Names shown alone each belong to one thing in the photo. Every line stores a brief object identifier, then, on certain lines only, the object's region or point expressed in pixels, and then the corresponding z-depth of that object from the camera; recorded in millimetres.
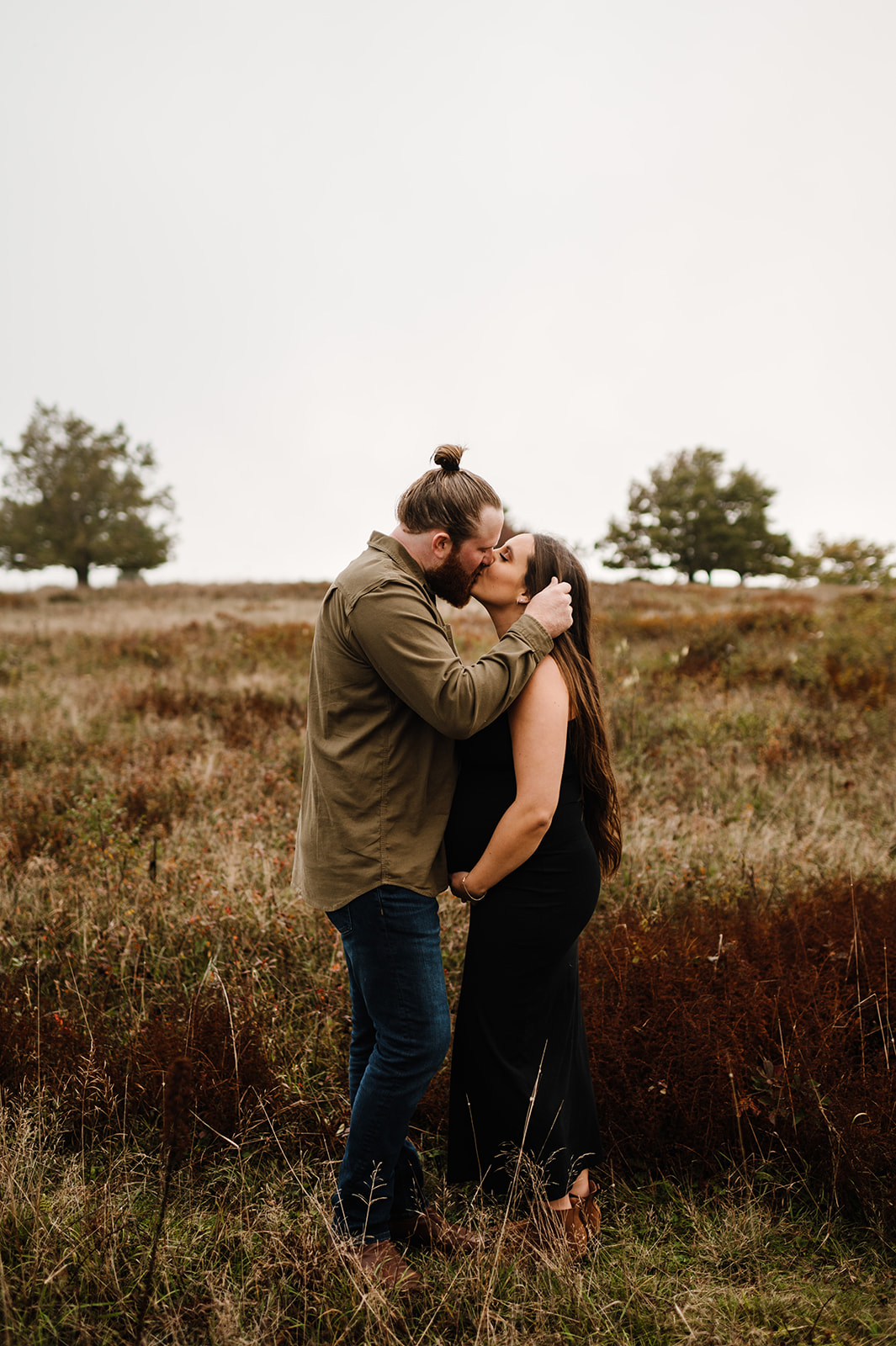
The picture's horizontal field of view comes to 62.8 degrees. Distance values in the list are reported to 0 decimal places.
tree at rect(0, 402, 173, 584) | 35969
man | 2115
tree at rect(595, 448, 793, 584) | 41281
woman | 2262
